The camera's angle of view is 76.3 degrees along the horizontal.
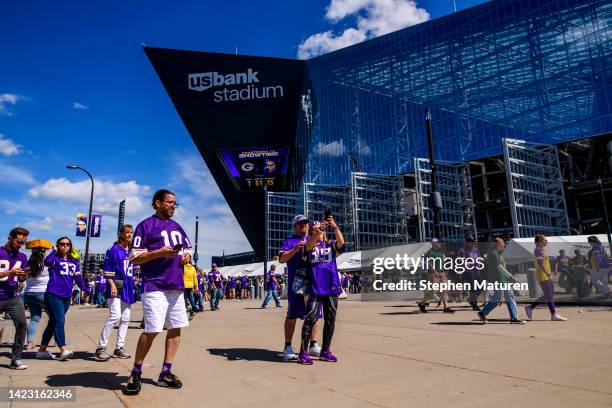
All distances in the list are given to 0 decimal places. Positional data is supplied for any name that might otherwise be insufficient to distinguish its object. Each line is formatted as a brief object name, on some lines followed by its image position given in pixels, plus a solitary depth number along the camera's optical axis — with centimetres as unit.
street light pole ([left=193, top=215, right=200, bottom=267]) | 3374
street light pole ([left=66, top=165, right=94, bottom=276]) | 2484
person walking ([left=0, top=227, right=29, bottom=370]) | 478
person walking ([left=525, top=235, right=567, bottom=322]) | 848
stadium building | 3550
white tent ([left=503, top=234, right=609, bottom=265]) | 1241
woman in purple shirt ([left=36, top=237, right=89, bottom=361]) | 545
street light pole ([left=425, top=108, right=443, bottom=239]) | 1290
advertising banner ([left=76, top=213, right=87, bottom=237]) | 2684
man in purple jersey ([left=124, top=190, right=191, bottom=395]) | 362
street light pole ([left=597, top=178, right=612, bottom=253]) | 1913
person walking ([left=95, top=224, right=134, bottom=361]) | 565
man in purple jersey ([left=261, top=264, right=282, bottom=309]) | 1638
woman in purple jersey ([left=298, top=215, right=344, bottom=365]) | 471
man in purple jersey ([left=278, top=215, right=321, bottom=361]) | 482
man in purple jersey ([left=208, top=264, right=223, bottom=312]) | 1638
